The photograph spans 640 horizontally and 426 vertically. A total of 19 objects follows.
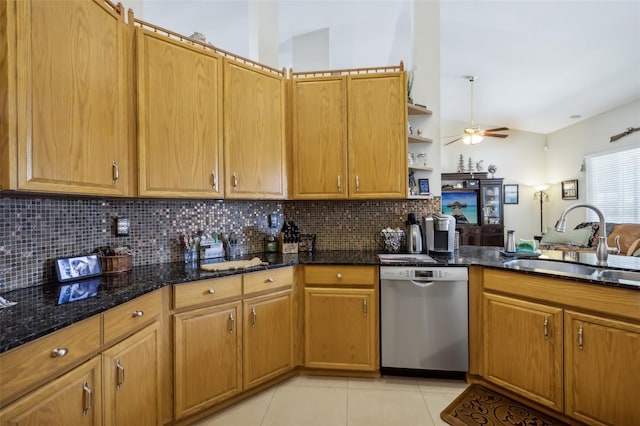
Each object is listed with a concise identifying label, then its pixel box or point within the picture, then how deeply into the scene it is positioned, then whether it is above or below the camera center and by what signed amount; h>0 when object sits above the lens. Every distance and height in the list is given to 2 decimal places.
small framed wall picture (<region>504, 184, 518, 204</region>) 7.31 +0.43
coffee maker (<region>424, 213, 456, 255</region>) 2.56 -0.18
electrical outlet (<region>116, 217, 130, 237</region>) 2.01 -0.08
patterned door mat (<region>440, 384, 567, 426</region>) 1.84 -1.27
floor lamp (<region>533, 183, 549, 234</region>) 7.07 +0.43
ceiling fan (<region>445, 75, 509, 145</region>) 5.46 +1.39
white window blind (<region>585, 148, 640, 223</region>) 5.02 +0.47
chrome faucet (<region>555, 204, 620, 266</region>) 1.99 -0.17
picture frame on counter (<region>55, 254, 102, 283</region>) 1.63 -0.29
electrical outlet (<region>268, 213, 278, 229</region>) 2.82 -0.06
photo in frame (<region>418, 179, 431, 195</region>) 2.86 +0.24
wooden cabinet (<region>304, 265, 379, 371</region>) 2.28 -0.78
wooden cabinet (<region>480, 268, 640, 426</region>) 1.54 -0.77
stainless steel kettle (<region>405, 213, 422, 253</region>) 2.67 -0.20
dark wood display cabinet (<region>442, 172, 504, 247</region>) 6.79 +0.11
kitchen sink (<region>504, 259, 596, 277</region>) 2.01 -0.39
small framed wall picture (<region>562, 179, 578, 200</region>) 6.29 +0.46
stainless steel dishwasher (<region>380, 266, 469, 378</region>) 2.21 -0.78
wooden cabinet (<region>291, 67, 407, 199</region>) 2.57 +0.66
